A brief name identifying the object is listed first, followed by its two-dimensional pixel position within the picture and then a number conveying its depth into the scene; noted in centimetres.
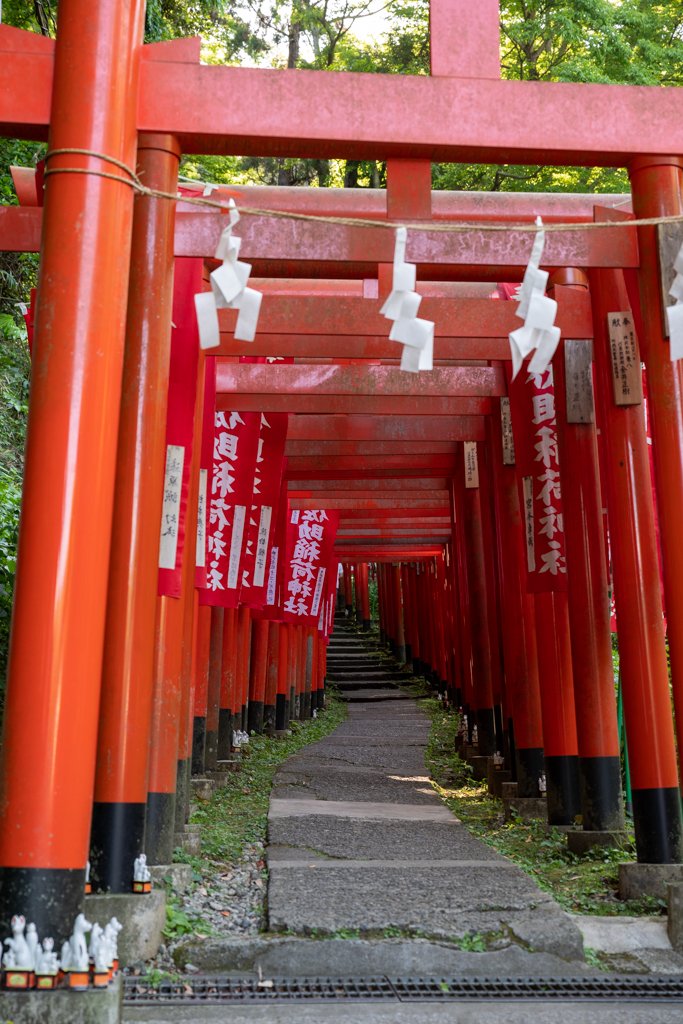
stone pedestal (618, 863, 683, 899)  605
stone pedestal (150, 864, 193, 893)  593
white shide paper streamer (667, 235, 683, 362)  480
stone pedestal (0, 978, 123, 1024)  369
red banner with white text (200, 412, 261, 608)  945
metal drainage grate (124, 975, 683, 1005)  455
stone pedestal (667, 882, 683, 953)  547
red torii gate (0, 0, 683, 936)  407
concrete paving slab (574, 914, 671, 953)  546
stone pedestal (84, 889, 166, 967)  486
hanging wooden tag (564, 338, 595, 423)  805
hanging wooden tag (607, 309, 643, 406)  670
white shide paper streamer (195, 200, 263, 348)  450
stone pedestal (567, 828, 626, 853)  770
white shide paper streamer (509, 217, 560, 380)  445
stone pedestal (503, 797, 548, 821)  1006
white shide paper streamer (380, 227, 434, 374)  449
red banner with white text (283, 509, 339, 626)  1819
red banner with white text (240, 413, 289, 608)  1056
